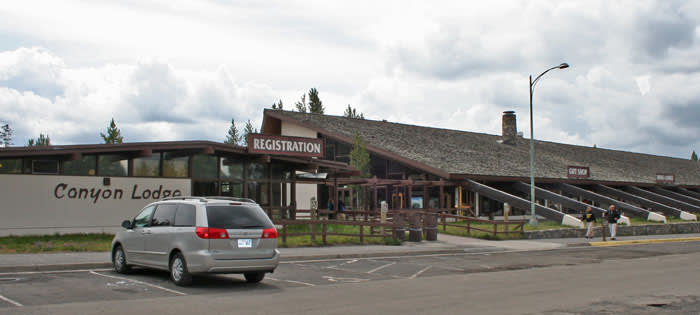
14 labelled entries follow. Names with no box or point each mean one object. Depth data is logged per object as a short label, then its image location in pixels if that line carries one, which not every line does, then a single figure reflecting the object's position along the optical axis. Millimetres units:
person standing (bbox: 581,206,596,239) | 29019
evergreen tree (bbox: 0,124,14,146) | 84838
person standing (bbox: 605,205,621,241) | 28281
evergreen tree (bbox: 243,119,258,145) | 79688
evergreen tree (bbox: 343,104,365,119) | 82500
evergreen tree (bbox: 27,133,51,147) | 102400
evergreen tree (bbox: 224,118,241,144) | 82438
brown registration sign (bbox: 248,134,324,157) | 25156
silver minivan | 11539
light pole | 31262
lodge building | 21109
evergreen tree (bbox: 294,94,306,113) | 73438
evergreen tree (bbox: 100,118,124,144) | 82925
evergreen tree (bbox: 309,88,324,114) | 73688
